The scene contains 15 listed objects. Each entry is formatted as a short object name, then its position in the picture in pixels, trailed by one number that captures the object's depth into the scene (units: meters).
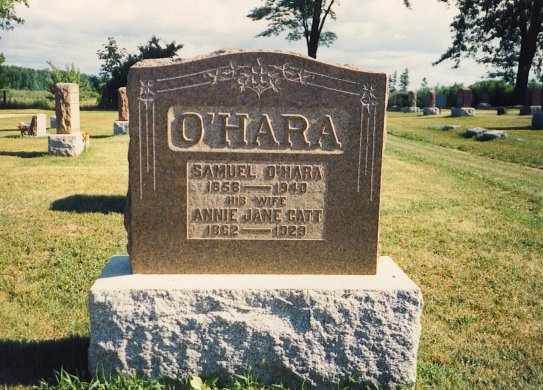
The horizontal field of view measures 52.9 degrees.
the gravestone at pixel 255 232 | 3.36
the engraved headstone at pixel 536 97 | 31.62
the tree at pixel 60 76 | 36.75
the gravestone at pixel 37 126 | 19.61
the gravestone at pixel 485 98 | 42.22
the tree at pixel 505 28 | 35.88
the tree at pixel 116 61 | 44.59
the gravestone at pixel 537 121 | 20.70
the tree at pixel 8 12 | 28.75
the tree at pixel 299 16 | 31.95
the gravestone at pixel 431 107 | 33.47
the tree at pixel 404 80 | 70.31
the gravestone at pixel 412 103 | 38.39
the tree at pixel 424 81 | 74.07
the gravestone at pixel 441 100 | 45.62
